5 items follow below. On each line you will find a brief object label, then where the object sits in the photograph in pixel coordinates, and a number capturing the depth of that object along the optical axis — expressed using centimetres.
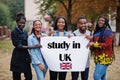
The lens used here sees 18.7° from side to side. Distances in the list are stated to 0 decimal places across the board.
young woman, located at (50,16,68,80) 771
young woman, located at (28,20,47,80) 758
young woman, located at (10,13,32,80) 775
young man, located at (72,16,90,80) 802
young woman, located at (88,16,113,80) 768
